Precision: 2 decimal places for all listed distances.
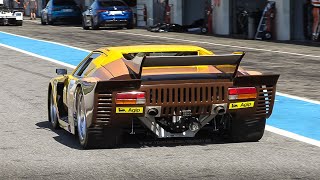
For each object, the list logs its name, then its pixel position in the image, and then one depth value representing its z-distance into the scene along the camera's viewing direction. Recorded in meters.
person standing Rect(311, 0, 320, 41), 31.62
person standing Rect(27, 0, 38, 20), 65.31
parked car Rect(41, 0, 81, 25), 52.53
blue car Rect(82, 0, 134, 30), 43.91
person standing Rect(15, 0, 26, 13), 83.06
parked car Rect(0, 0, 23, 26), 50.84
